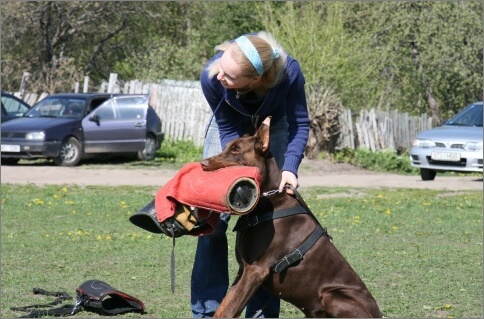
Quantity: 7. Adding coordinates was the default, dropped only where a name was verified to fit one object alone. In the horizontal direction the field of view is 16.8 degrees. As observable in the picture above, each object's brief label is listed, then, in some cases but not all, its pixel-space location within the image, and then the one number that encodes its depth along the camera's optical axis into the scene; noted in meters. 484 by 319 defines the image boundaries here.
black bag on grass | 11.31
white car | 31.95
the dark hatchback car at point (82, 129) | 35.81
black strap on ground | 11.07
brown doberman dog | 8.92
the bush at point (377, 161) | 41.20
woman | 8.81
